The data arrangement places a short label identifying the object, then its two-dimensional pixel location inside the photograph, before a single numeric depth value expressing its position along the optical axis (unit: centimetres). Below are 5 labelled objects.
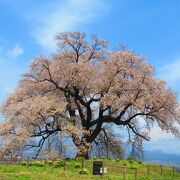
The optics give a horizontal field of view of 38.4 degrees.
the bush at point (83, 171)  2375
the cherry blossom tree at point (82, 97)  3095
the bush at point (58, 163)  2564
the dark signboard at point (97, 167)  2276
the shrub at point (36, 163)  2559
